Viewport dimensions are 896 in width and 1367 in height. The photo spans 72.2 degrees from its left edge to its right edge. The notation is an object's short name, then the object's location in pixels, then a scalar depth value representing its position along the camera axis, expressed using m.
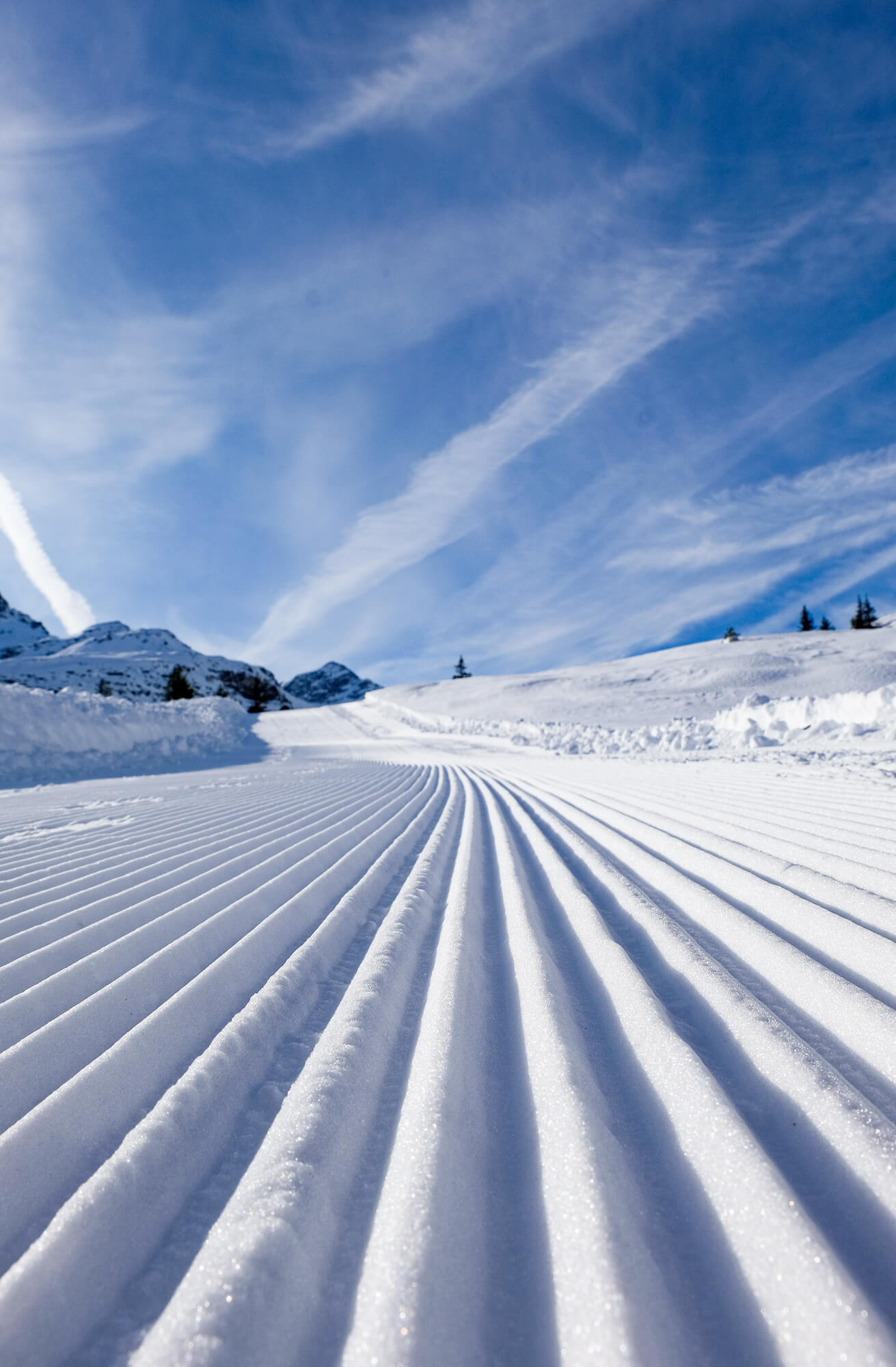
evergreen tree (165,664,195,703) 32.84
